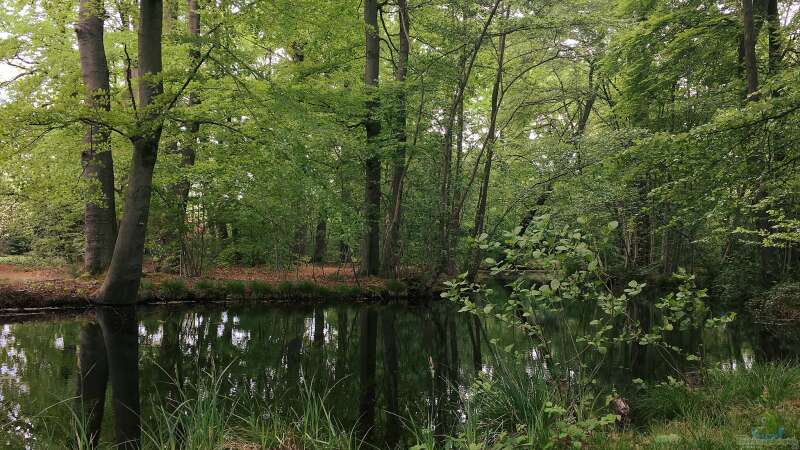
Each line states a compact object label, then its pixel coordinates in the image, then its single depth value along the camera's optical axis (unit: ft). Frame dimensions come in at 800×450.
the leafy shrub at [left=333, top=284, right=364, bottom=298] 42.63
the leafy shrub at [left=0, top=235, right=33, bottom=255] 69.46
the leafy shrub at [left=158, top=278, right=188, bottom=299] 35.73
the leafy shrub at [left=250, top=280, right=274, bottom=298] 39.65
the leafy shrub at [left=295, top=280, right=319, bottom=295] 41.73
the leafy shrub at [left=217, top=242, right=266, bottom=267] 44.62
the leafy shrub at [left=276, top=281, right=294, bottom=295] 40.88
